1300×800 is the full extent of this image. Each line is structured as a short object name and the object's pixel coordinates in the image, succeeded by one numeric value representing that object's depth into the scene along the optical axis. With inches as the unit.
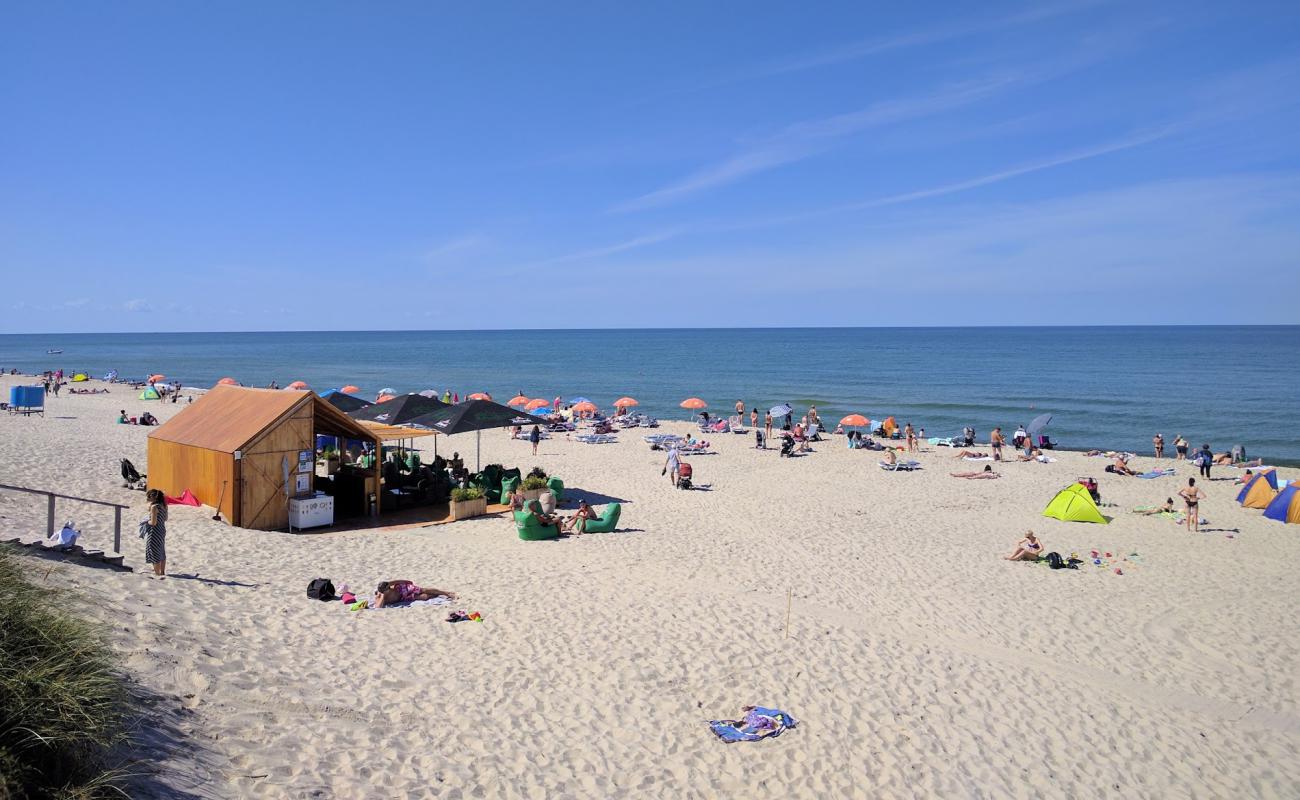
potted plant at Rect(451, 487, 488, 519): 572.7
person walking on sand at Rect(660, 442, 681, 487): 764.6
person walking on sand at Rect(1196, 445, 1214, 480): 893.3
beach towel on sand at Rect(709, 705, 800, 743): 263.7
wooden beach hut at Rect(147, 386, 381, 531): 486.9
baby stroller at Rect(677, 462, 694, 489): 738.8
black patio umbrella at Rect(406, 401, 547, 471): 612.4
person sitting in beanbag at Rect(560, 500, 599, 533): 550.3
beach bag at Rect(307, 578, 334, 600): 358.9
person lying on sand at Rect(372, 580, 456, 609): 360.2
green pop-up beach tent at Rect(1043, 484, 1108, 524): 652.7
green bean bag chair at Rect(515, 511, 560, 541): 514.6
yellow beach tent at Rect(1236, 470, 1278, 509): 709.9
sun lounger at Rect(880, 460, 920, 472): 907.1
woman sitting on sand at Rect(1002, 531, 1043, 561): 519.2
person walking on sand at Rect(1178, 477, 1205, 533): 625.9
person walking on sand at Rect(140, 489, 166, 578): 351.9
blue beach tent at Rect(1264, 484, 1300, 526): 655.1
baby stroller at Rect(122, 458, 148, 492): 581.6
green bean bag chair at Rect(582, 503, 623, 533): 549.0
